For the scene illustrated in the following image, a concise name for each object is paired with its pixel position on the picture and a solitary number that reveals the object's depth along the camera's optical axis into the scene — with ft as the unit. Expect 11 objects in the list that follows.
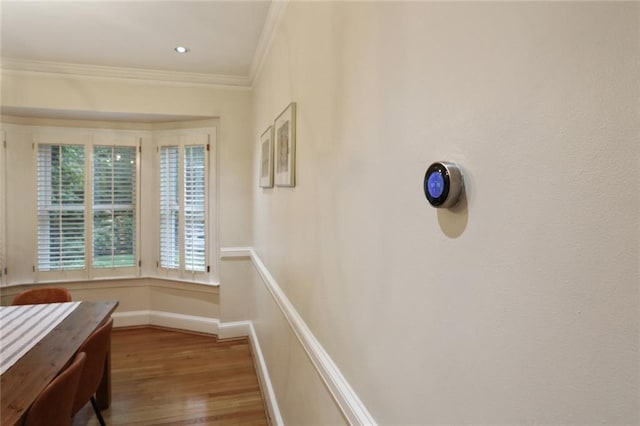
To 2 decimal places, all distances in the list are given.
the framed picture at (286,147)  5.58
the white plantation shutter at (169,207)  12.49
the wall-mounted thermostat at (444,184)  1.90
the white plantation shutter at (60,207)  11.85
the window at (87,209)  11.91
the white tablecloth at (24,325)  5.46
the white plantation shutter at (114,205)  12.36
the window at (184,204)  12.26
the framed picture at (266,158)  7.63
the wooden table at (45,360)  4.27
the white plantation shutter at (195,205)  12.25
